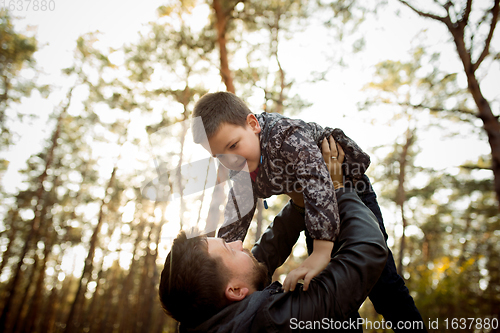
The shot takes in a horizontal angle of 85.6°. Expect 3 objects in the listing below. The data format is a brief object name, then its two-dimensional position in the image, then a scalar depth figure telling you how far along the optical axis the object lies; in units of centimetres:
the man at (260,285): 124
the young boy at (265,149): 189
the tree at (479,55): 478
